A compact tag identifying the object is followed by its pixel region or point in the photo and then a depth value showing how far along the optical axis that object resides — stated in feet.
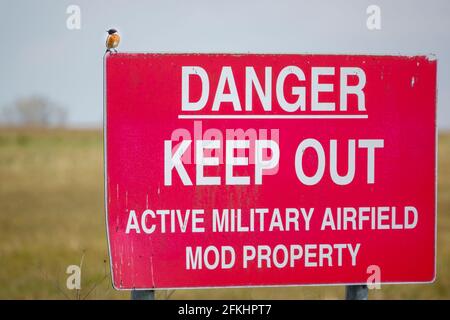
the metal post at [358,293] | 24.18
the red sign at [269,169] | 22.86
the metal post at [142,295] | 23.21
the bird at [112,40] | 22.68
